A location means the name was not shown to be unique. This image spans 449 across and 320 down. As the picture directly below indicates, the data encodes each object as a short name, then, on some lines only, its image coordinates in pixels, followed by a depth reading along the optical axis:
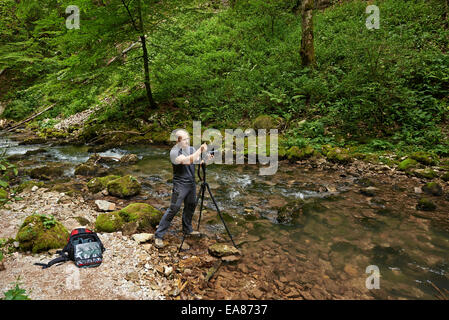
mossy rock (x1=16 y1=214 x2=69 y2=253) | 3.89
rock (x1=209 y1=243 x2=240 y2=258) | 4.23
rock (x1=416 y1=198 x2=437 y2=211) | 5.56
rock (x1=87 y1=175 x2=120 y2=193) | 6.92
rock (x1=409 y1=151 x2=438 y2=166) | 7.26
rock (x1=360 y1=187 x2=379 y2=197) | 6.44
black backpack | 3.51
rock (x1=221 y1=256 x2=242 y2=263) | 4.11
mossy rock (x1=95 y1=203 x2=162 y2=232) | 4.80
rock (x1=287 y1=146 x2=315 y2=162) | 9.07
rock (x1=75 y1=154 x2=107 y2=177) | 8.57
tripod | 4.32
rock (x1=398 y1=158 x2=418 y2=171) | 7.27
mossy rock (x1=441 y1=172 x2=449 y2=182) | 6.48
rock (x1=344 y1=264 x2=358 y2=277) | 3.80
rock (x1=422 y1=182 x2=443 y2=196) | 6.12
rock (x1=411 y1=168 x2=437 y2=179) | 6.77
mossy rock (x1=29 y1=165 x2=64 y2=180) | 8.14
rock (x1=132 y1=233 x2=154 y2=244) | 4.46
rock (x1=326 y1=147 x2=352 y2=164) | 8.36
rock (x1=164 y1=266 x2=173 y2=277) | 3.67
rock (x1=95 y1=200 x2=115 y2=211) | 5.82
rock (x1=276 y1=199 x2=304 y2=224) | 5.50
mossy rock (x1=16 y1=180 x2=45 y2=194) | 6.72
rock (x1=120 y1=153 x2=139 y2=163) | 9.89
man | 4.38
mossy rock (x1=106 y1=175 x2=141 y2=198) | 6.60
